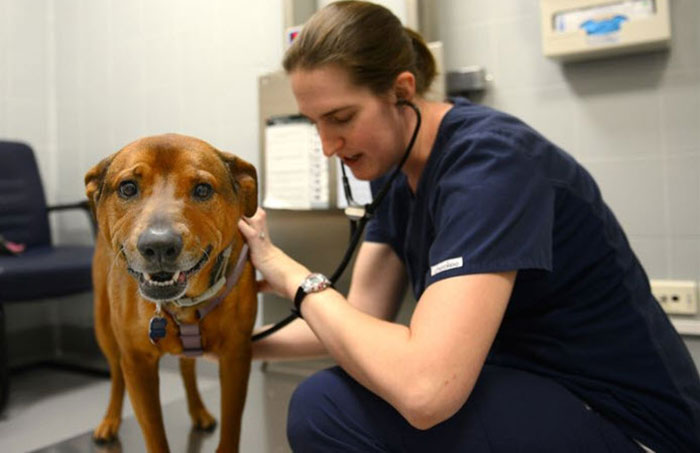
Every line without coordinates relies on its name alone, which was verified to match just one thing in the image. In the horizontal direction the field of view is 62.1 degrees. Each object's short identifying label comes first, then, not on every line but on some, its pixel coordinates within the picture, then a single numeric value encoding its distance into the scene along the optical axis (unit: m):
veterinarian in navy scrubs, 0.87
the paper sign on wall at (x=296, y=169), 1.84
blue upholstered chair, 1.99
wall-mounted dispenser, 1.62
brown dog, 0.79
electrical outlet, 1.66
